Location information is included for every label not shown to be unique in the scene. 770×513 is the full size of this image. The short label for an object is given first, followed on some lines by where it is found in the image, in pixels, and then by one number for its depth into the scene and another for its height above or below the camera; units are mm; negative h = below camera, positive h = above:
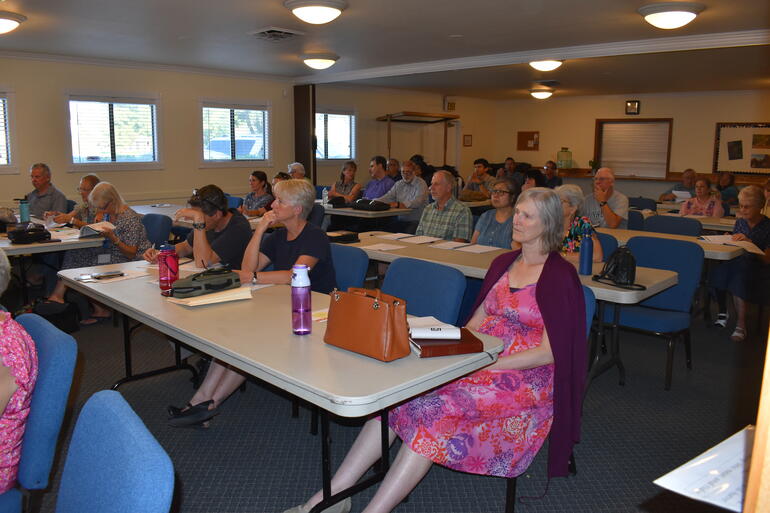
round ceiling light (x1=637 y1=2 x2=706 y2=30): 5230 +1431
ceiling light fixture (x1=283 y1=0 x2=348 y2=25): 5207 +1424
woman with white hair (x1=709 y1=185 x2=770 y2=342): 4996 -697
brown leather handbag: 1893 -474
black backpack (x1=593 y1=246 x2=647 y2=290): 3141 -478
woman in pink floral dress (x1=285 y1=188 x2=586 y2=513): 2090 -789
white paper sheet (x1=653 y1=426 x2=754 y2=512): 726 -371
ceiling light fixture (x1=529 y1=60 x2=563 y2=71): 7723 +1441
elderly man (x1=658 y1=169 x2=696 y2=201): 9922 -67
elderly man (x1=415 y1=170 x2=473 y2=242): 5082 -325
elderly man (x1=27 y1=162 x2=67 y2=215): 6461 -274
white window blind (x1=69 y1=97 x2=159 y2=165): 8539 +621
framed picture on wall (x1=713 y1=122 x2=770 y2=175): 11617 +611
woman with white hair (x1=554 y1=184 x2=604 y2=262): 3838 -286
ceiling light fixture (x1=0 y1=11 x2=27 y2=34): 5617 +1402
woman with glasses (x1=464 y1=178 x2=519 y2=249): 4312 -310
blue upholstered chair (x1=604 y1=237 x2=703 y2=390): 3574 -747
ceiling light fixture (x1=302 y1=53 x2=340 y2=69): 7762 +1482
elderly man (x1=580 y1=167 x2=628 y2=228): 5594 -254
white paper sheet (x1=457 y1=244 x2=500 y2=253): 4160 -499
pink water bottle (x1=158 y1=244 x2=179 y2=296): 2797 -438
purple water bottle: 2158 -454
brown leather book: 1952 -552
